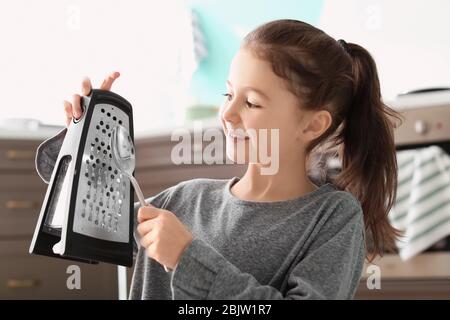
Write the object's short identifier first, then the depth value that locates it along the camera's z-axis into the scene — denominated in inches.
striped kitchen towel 69.5
